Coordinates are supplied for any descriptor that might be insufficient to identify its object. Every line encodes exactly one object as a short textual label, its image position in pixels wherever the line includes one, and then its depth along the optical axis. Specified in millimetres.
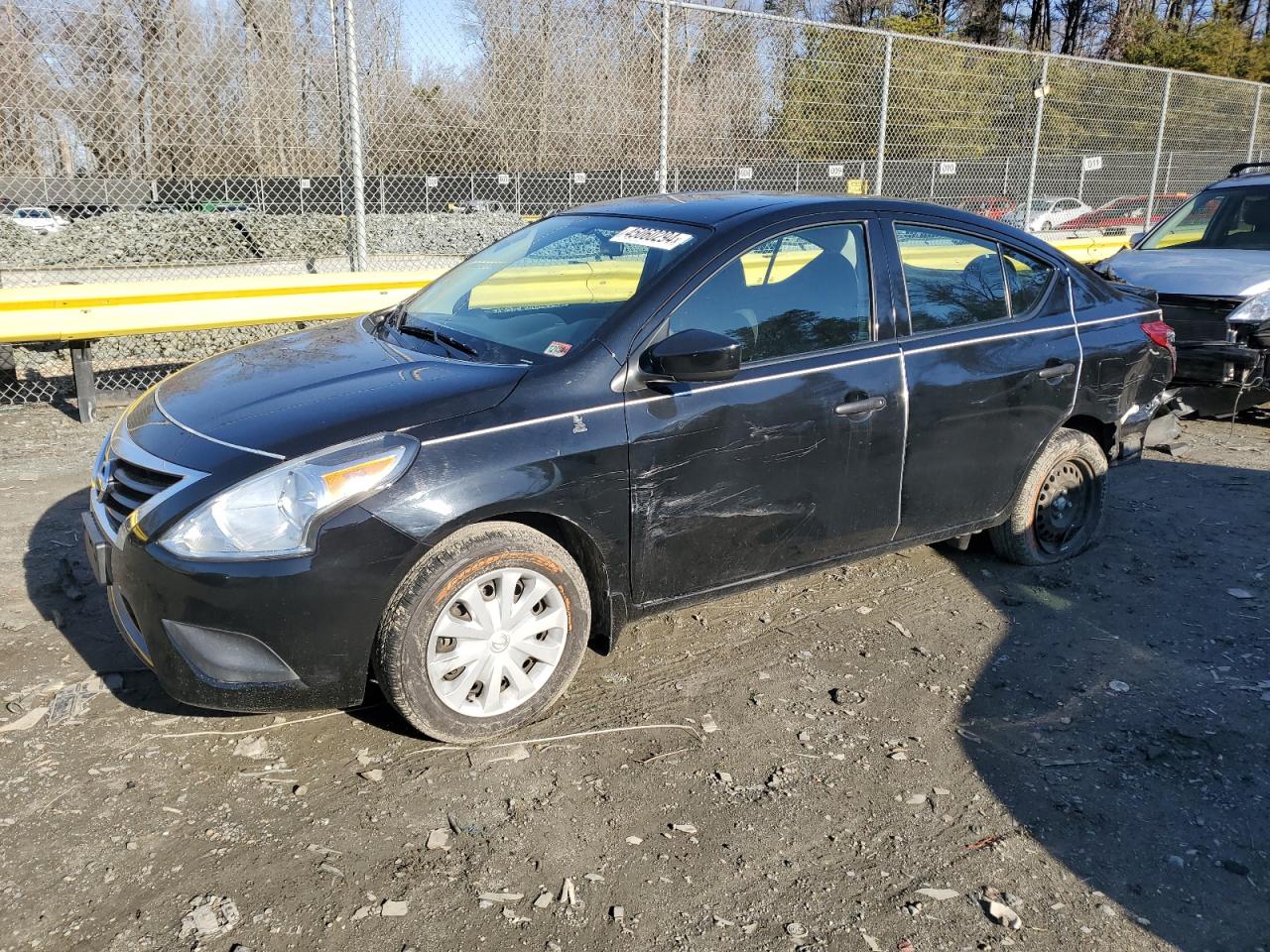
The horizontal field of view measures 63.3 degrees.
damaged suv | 7164
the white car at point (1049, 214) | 13556
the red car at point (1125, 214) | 15273
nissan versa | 2963
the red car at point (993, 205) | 13250
